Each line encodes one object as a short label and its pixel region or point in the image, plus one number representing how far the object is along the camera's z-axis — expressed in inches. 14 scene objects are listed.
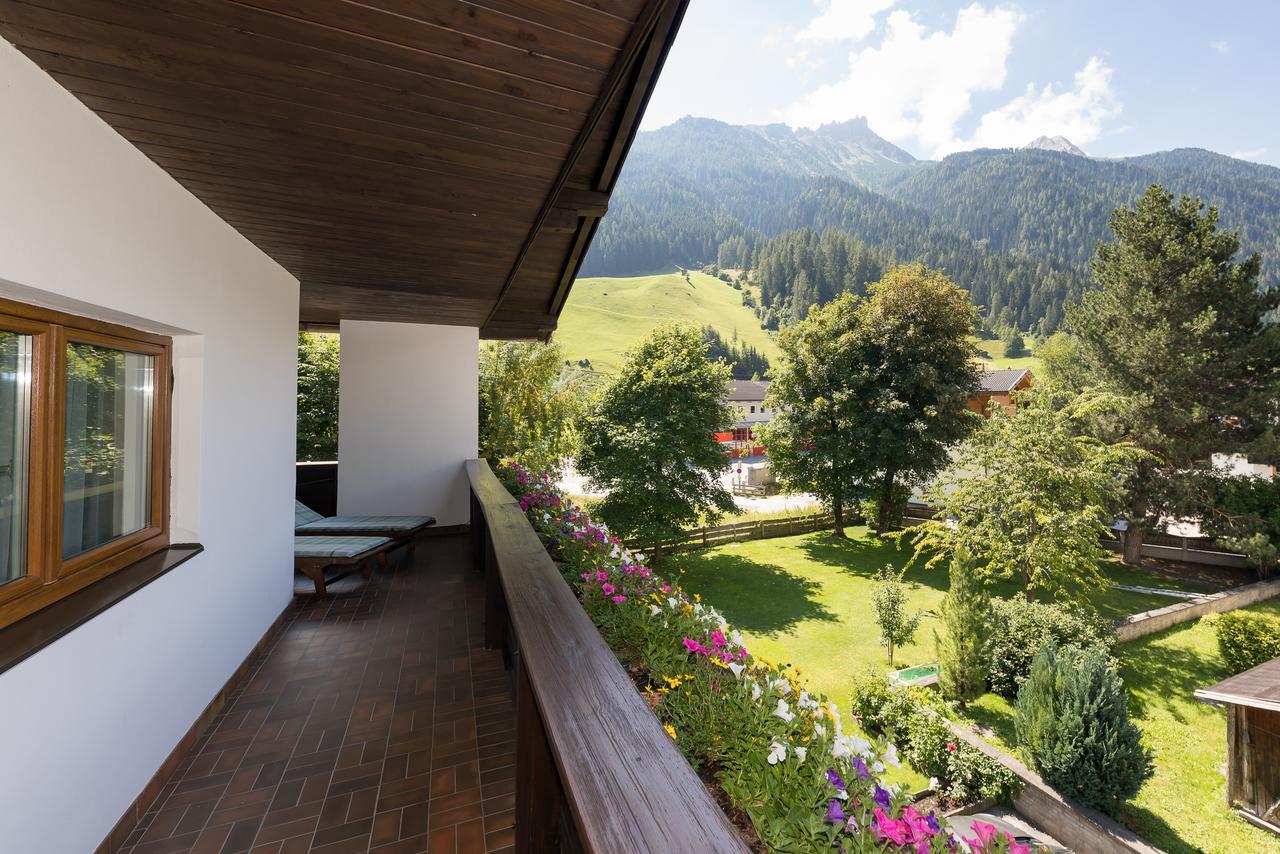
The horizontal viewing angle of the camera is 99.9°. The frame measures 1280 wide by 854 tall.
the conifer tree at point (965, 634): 309.4
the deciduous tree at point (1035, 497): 361.1
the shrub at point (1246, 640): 332.5
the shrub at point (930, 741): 241.6
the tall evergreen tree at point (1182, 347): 514.3
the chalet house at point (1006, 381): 1211.2
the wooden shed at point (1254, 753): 244.8
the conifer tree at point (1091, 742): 228.8
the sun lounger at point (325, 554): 177.6
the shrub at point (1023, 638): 324.5
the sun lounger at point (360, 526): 211.8
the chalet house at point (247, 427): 58.1
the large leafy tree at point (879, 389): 557.3
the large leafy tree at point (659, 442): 499.5
